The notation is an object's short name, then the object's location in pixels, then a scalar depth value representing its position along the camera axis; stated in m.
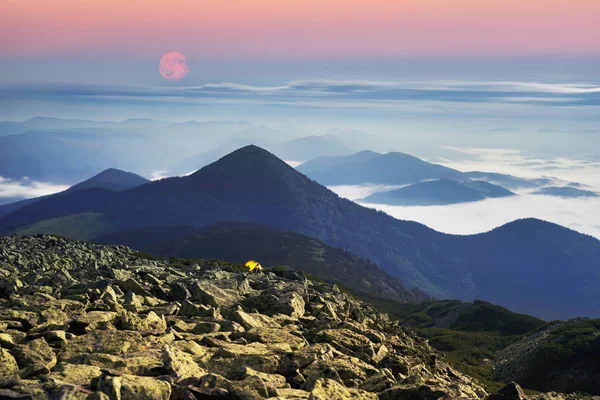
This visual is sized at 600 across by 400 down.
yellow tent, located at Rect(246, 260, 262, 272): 104.38
